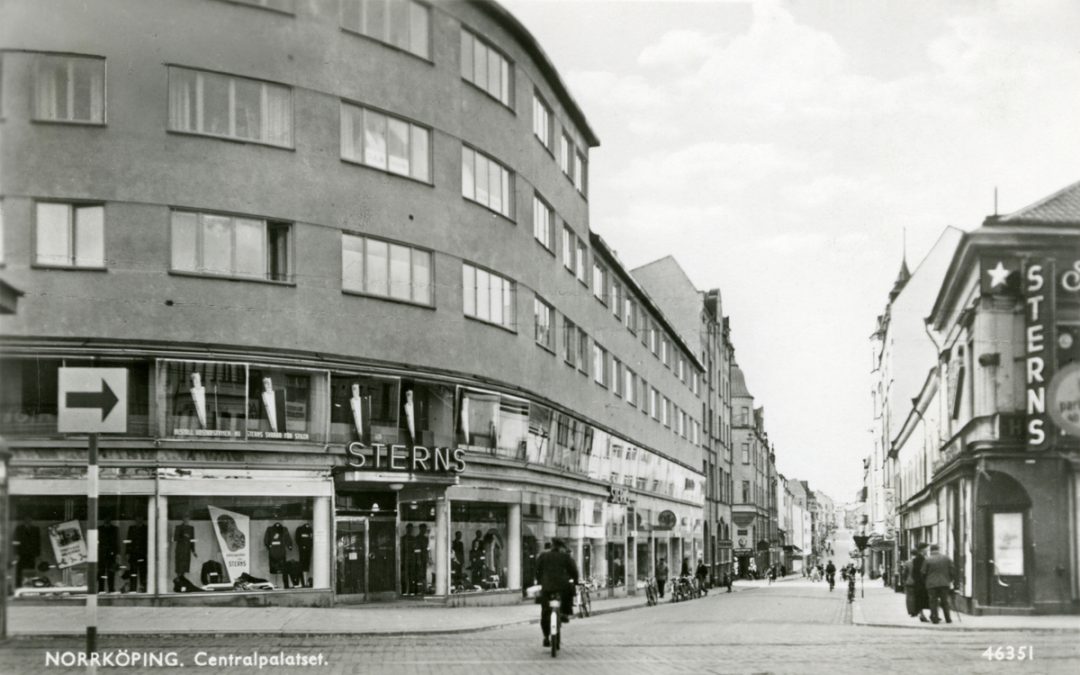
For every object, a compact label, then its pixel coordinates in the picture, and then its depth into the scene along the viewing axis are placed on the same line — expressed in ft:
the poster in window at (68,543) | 76.79
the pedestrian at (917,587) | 90.53
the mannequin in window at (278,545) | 87.61
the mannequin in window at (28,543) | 76.69
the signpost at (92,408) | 39.42
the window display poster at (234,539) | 85.25
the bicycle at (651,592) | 137.35
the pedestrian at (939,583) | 85.20
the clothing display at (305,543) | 89.20
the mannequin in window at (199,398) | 83.56
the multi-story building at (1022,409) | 85.76
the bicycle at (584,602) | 101.50
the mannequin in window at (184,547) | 83.51
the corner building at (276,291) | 78.95
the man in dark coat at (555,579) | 61.41
